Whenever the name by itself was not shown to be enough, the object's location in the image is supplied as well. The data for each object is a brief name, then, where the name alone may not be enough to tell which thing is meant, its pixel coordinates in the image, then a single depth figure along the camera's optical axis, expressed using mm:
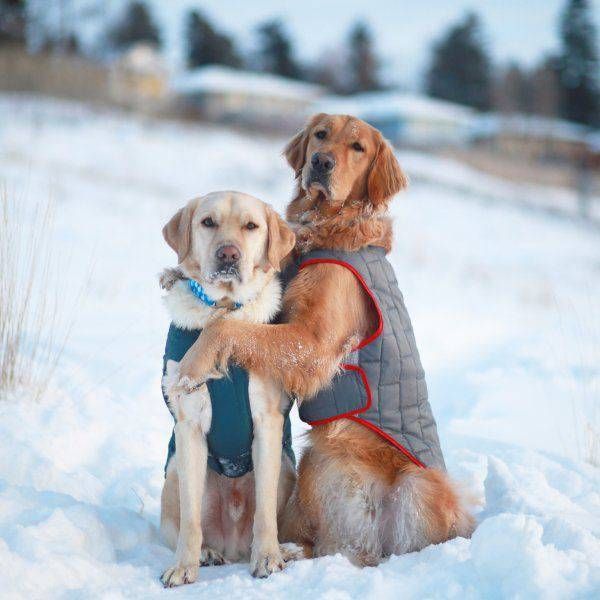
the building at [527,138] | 42156
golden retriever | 2818
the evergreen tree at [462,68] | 48469
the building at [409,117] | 39469
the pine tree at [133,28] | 43059
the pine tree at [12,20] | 26144
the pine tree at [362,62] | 50188
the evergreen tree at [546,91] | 48344
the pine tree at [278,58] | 49031
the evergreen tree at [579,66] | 47719
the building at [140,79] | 26578
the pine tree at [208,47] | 46419
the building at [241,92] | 39362
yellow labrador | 2826
